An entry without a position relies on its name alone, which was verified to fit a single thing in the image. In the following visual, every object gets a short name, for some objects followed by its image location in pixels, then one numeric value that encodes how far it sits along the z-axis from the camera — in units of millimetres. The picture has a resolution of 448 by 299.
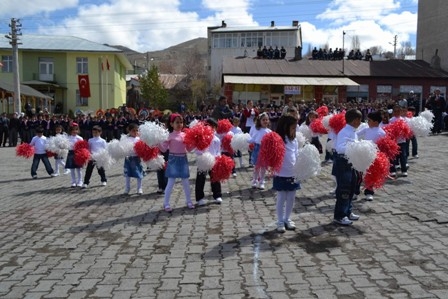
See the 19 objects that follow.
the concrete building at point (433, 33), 48094
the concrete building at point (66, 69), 50750
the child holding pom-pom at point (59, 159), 13664
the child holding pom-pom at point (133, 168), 10508
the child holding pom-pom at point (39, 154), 14094
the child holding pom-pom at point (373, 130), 9453
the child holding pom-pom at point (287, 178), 7192
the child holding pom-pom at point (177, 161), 8789
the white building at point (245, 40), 70750
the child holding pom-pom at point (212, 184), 9070
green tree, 54938
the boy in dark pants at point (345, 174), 7348
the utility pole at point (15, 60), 32188
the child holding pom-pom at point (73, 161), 11805
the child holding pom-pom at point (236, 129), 12888
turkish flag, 44188
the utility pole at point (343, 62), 44212
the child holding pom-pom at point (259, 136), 10820
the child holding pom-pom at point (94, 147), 11712
